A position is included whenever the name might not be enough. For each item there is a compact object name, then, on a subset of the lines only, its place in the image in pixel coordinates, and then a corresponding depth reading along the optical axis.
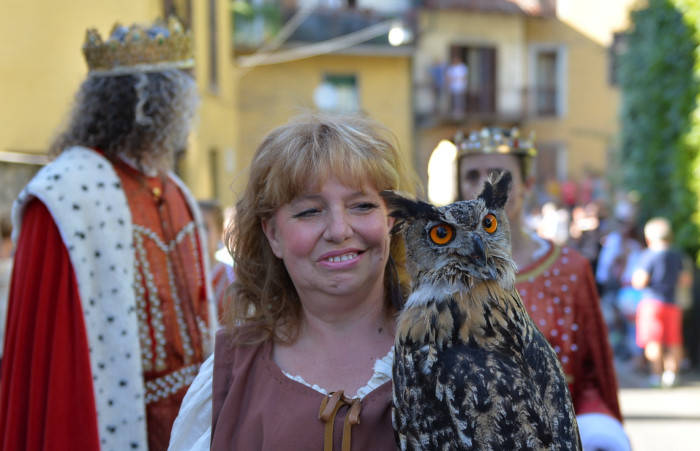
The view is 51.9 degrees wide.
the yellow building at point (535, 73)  24.61
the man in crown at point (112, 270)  2.60
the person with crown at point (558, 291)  2.85
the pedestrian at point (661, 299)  8.27
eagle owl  1.67
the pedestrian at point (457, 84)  24.36
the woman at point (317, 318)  1.91
